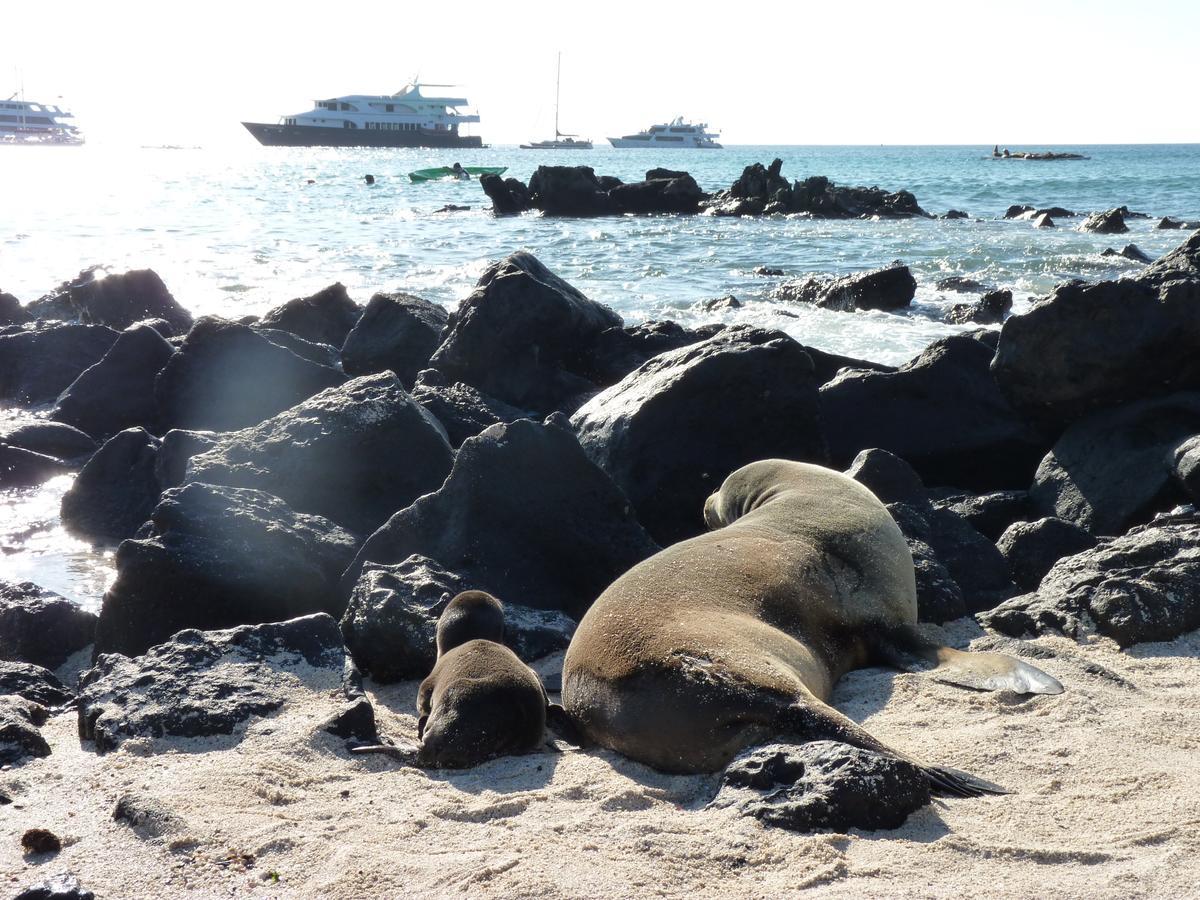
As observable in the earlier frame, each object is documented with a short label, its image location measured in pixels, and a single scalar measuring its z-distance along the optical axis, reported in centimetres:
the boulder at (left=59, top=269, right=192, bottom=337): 1498
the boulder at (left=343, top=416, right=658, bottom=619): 570
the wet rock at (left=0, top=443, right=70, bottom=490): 898
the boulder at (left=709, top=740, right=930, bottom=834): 322
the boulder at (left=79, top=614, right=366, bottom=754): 418
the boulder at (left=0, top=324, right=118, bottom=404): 1155
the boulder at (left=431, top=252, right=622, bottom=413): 997
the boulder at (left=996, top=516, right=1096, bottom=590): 621
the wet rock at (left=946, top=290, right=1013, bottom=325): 1661
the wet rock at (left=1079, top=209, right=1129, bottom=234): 3136
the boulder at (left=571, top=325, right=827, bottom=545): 700
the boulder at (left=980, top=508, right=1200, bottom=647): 489
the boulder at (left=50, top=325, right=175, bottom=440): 1013
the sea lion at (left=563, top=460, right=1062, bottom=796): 379
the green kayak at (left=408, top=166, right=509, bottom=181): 6854
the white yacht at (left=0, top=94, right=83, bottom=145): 11694
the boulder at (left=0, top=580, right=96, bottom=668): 562
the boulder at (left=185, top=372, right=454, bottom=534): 658
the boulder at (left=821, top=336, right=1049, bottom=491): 800
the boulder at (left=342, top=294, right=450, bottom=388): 1092
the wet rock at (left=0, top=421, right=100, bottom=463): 957
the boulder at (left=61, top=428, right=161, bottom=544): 776
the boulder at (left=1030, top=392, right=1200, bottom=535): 670
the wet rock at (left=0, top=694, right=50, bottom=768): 404
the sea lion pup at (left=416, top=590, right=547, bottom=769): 391
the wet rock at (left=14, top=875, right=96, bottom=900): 295
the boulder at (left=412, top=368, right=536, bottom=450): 832
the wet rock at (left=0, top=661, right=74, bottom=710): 487
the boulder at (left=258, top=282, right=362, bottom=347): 1281
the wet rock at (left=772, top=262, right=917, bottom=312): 1759
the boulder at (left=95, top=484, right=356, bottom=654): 546
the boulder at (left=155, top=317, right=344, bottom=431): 901
